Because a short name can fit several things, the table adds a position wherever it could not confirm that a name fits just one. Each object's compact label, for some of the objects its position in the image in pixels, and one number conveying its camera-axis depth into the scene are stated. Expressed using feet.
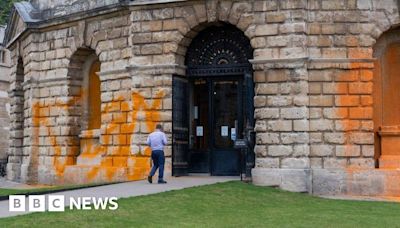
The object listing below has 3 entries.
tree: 146.39
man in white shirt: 53.52
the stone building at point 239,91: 55.67
